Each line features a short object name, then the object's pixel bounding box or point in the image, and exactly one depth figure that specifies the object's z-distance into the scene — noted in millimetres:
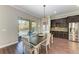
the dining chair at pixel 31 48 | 1337
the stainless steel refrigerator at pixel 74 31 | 2615
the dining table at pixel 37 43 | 1353
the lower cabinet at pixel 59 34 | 1915
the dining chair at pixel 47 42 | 1677
